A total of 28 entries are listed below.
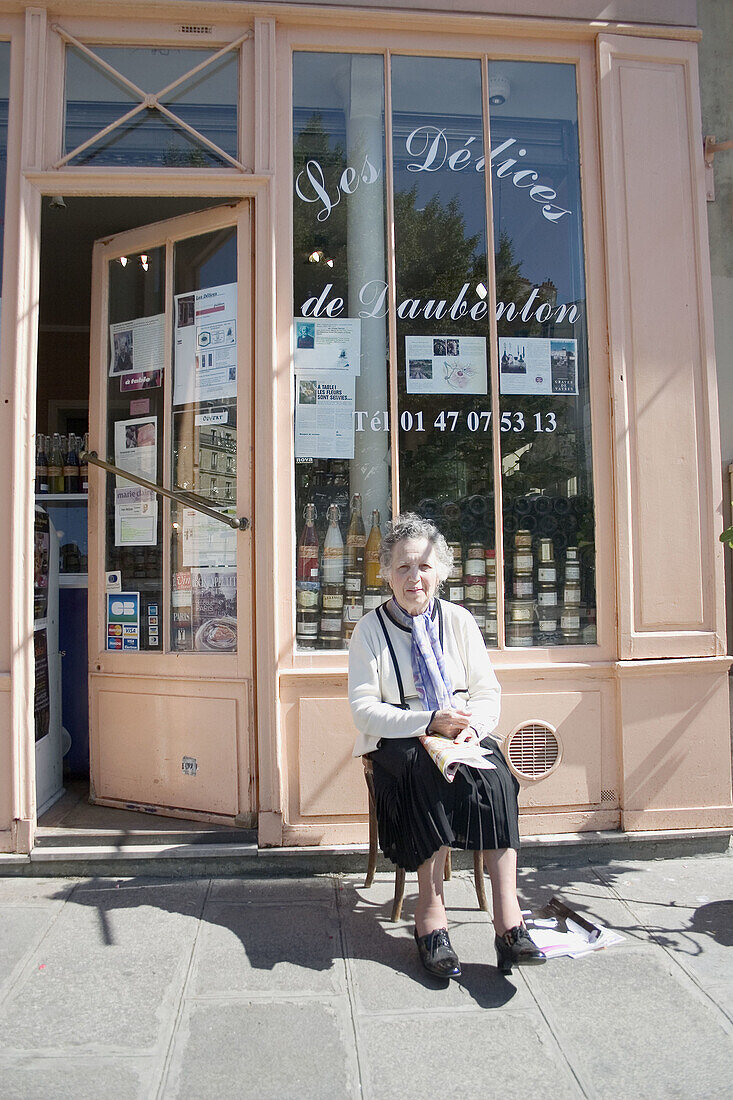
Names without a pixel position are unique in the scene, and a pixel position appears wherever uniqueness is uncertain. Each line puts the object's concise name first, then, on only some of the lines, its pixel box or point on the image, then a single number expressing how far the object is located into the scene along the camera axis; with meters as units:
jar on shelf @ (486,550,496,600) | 3.94
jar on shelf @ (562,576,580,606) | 3.95
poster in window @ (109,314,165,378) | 4.13
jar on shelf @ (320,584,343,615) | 3.86
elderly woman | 2.81
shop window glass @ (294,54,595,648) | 3.89
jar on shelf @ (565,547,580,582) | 3.95
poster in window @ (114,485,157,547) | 4.14
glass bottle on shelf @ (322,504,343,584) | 3.88
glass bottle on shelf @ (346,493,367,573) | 3.91
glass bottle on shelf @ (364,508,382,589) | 3.93
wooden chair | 3.11
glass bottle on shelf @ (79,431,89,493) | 5.07
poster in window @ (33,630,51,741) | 4.13
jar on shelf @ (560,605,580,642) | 3.91
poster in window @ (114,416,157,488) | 4.15
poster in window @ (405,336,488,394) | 3.94
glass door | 3.84
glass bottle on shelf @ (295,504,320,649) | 3.79
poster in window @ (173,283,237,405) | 3.93
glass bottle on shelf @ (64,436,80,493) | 5.02
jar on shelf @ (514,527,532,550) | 3.98
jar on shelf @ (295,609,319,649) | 3.77
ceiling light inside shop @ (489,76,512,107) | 4.01
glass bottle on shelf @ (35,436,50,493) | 4.97
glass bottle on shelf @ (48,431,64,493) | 5.00
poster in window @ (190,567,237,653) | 3.88
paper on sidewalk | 2.90
